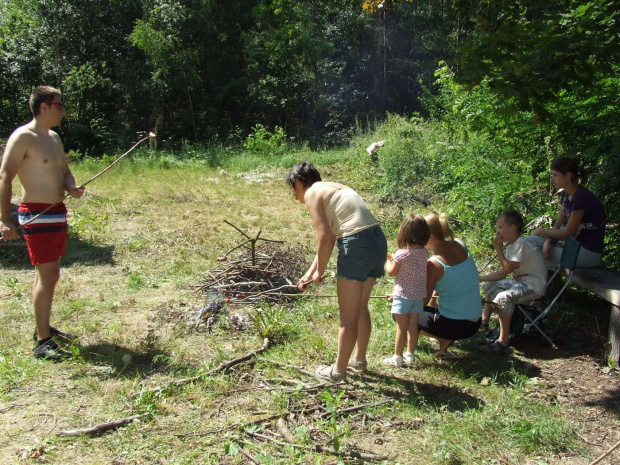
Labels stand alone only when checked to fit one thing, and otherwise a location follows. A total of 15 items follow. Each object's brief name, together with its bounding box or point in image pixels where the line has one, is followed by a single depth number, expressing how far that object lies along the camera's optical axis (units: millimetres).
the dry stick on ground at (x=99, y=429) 3352
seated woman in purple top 4754
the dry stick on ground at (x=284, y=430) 3293
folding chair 4484
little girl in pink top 4164
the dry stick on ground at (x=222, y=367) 3907
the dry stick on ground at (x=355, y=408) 3543
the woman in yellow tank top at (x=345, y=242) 3693
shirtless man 4223
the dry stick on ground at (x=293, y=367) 4055
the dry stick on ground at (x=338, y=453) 3121
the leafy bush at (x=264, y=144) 16688
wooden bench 4251
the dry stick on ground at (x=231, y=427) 3348
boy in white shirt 4547
